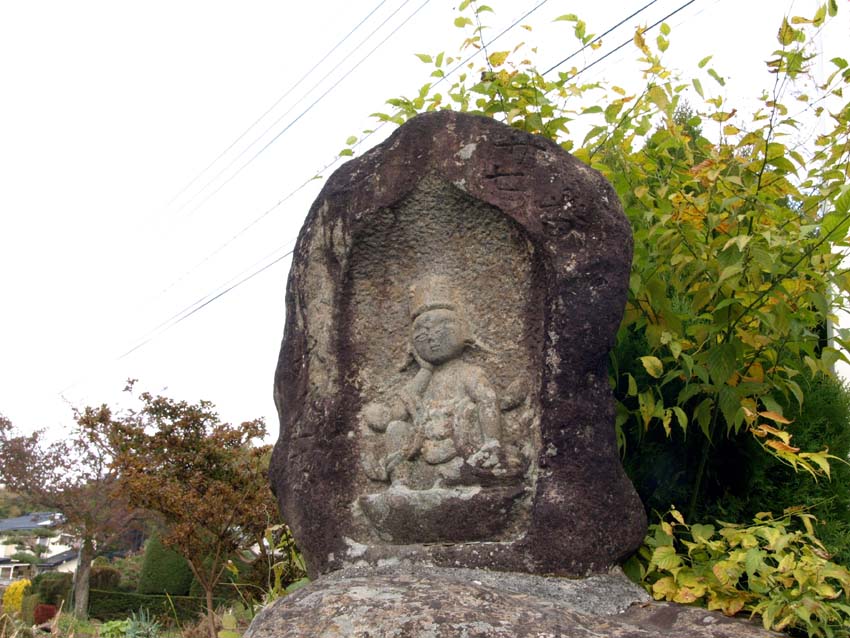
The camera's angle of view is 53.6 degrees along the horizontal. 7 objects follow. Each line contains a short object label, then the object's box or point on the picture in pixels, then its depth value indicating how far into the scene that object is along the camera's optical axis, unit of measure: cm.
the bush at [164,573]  1653
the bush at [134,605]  1422
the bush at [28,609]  985
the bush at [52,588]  1867
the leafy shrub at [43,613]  1346
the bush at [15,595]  1042
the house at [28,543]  2955
